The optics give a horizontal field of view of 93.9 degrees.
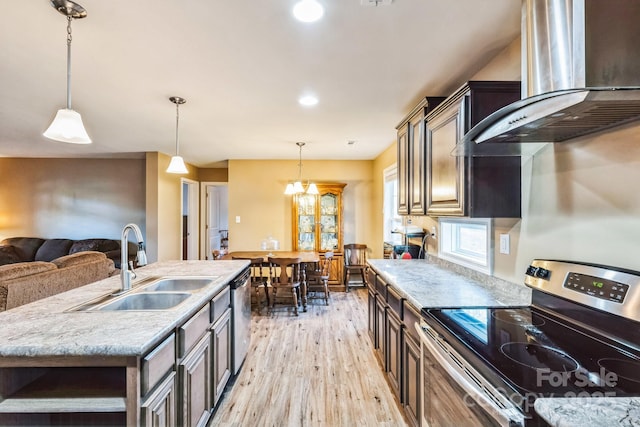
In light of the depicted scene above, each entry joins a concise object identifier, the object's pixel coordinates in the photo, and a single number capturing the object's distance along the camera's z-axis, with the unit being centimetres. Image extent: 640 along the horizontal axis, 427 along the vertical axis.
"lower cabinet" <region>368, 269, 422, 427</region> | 170
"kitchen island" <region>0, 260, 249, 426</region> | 109
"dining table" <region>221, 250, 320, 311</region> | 418
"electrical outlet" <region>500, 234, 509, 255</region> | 188
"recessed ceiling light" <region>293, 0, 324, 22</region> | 151
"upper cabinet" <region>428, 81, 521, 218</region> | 172
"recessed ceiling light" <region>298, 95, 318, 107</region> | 274
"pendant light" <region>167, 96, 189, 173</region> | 282
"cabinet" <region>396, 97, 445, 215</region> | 238
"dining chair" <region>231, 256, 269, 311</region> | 399
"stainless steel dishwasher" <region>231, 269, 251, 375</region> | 237
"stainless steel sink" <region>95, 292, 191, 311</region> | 182
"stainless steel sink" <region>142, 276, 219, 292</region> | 217
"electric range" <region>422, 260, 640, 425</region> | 85
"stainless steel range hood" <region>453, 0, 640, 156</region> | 97
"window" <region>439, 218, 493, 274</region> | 208
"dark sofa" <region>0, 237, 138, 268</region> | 538
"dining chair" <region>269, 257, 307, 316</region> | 394
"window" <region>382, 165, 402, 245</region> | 475
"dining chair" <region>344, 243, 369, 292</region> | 542
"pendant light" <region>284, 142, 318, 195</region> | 472
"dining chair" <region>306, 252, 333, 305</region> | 443
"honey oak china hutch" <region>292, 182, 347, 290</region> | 553
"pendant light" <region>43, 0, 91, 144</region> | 156
